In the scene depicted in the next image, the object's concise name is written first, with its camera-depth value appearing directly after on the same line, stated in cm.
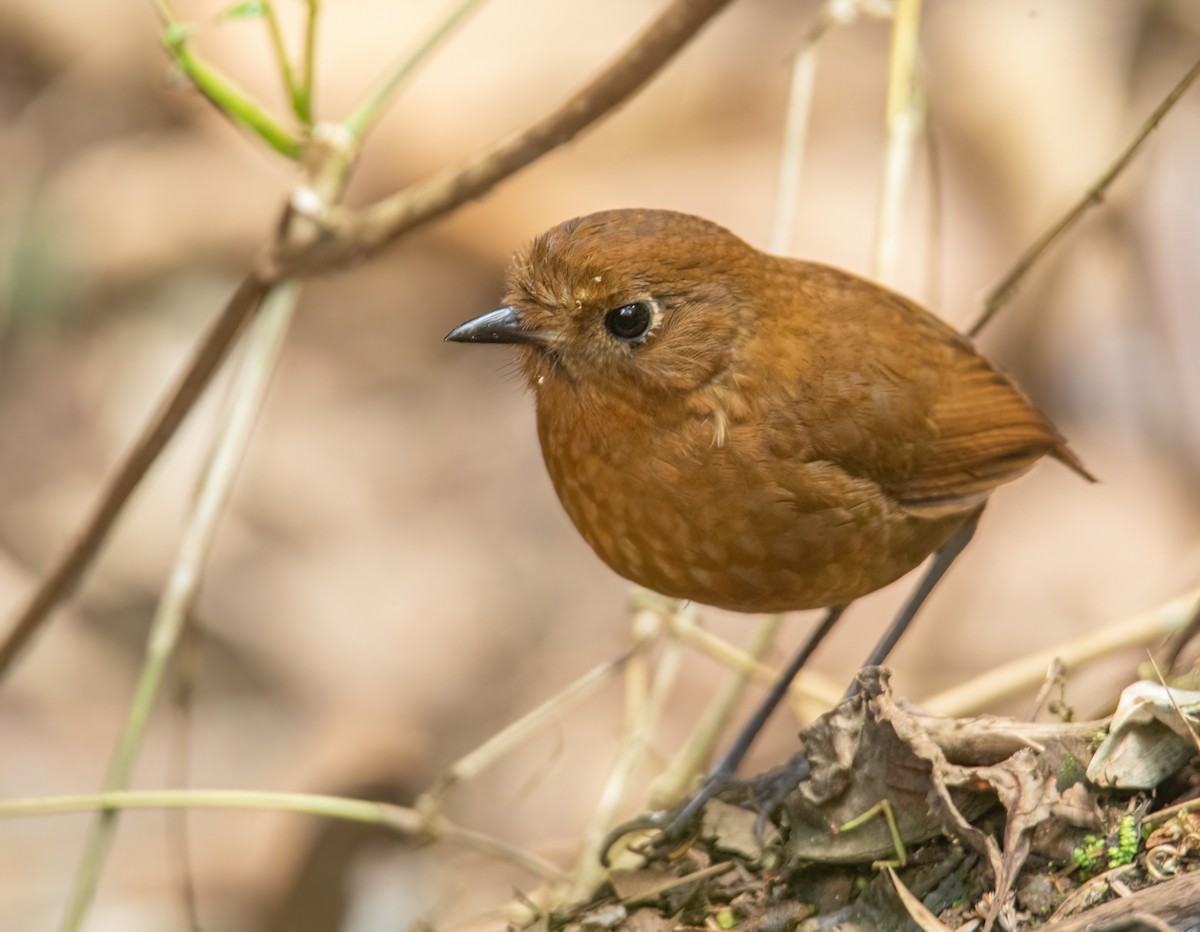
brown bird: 522
